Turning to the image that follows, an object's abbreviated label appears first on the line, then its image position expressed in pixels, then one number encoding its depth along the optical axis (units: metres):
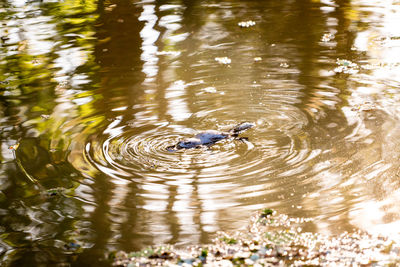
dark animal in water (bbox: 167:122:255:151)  9.80
